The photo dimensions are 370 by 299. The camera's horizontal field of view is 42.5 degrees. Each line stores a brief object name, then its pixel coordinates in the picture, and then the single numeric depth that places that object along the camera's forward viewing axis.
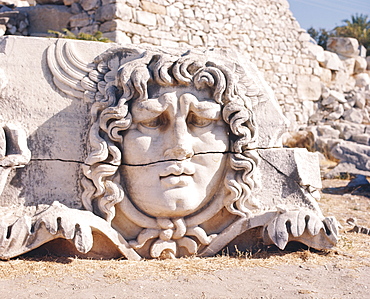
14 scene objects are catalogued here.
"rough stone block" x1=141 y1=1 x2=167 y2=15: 10.15
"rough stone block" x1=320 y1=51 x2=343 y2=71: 15.27
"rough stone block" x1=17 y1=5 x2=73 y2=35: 10.39
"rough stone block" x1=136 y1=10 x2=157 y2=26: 10.03
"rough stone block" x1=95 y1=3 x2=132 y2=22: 9.55
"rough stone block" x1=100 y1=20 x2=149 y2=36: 9.57
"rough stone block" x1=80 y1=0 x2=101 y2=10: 9.86
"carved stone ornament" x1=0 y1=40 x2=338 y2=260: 3.55
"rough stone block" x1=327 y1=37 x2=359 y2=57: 15.87
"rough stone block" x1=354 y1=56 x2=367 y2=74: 16.30
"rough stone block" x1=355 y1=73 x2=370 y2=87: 16.20
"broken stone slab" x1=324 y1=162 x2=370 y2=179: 8.98
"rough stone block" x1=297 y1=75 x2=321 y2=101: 14.58
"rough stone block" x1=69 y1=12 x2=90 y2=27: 10.04
